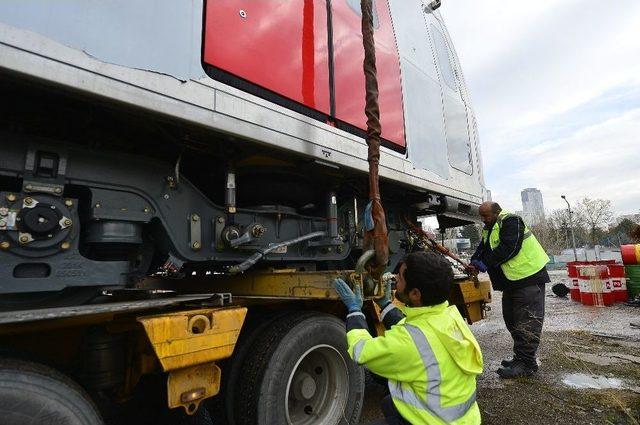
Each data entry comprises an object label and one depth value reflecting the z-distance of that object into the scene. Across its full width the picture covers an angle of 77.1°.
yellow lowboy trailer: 1.63
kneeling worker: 1.77
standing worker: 4.32
